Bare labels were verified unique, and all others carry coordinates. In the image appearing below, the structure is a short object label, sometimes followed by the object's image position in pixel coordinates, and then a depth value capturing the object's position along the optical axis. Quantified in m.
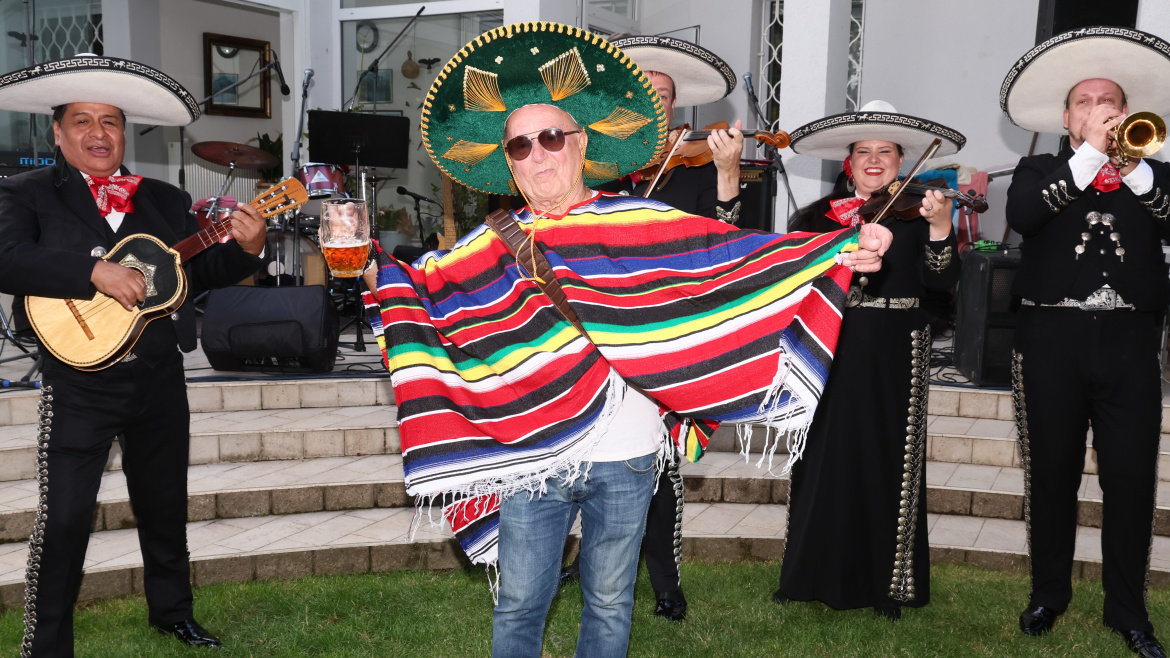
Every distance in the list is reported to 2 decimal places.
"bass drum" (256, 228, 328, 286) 9.37
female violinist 3.79
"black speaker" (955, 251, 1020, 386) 6.45
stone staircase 4.42
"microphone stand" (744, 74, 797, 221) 7.52
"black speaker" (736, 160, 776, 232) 7.72
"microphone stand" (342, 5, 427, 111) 8.45
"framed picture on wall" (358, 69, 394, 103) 9.91
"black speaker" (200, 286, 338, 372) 6.32
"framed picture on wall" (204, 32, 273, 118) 13.22
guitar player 3.22
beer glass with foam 2.26
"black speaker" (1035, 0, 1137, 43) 7.39
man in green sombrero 2.43
